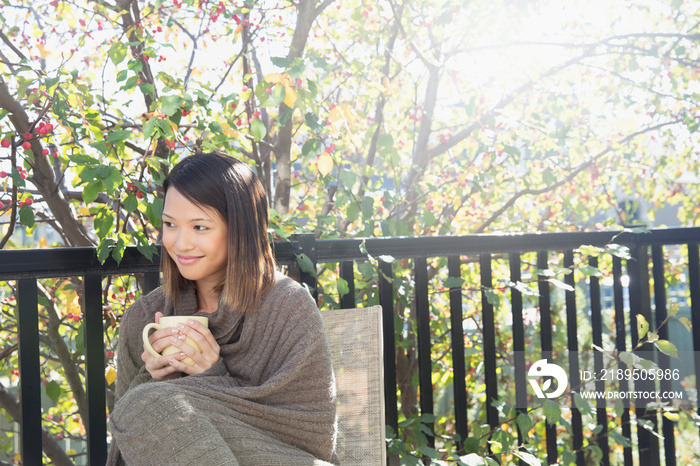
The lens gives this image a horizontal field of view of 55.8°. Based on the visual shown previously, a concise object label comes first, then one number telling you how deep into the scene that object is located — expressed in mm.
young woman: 1292
